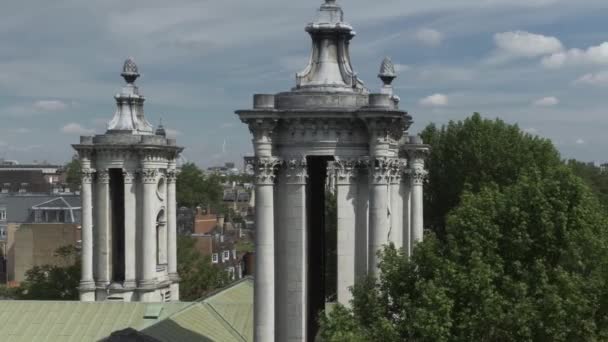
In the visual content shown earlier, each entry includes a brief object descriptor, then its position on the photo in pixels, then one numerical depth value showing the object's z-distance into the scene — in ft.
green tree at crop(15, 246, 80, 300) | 157.58
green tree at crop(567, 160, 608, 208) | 360.40
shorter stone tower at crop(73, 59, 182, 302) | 128.67
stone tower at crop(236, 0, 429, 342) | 74.84
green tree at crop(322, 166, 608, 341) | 69.21
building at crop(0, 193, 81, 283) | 281.13
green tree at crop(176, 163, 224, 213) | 494.59
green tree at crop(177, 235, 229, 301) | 173.27
